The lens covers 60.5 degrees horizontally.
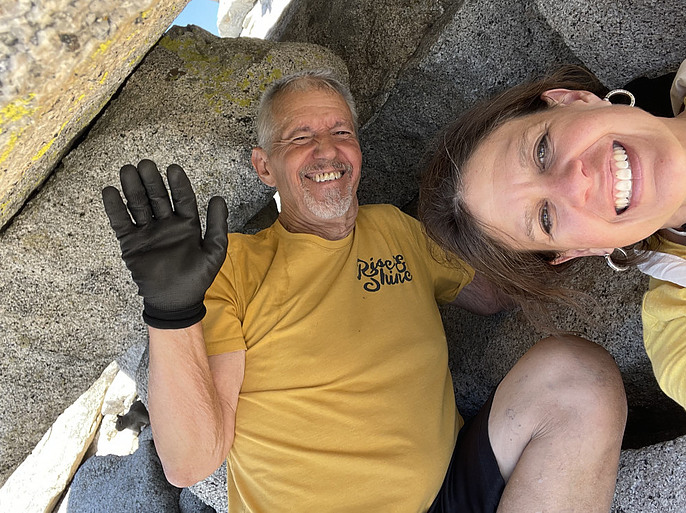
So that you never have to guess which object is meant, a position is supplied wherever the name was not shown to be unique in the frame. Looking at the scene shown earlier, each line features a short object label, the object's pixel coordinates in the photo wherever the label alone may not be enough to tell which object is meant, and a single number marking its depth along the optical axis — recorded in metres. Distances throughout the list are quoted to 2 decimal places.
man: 0.62
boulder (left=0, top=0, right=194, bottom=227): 0.44
